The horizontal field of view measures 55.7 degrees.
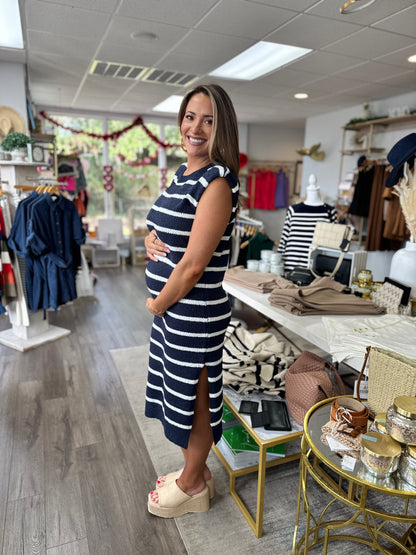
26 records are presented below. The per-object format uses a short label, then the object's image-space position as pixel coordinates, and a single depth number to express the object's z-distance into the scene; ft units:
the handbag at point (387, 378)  3.62
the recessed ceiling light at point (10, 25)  10.18
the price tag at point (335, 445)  3.58
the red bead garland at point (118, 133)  23.71
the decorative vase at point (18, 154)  10.88
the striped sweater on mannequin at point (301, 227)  9.21
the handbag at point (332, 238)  7.55
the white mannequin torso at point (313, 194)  9.30
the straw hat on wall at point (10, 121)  14.38
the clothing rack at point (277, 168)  28.32
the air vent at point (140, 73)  14.30
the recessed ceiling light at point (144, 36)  10.98
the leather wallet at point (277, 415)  5.08
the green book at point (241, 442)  5.72
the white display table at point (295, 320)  5.14
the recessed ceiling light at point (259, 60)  12.39
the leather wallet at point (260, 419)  5.12
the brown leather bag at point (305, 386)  4.94
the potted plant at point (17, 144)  10.87
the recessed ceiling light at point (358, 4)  8.47
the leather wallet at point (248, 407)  5.43
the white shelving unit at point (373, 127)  16.58
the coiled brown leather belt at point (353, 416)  3.70
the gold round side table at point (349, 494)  3.18
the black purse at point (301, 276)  7.47
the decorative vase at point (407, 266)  5.95
